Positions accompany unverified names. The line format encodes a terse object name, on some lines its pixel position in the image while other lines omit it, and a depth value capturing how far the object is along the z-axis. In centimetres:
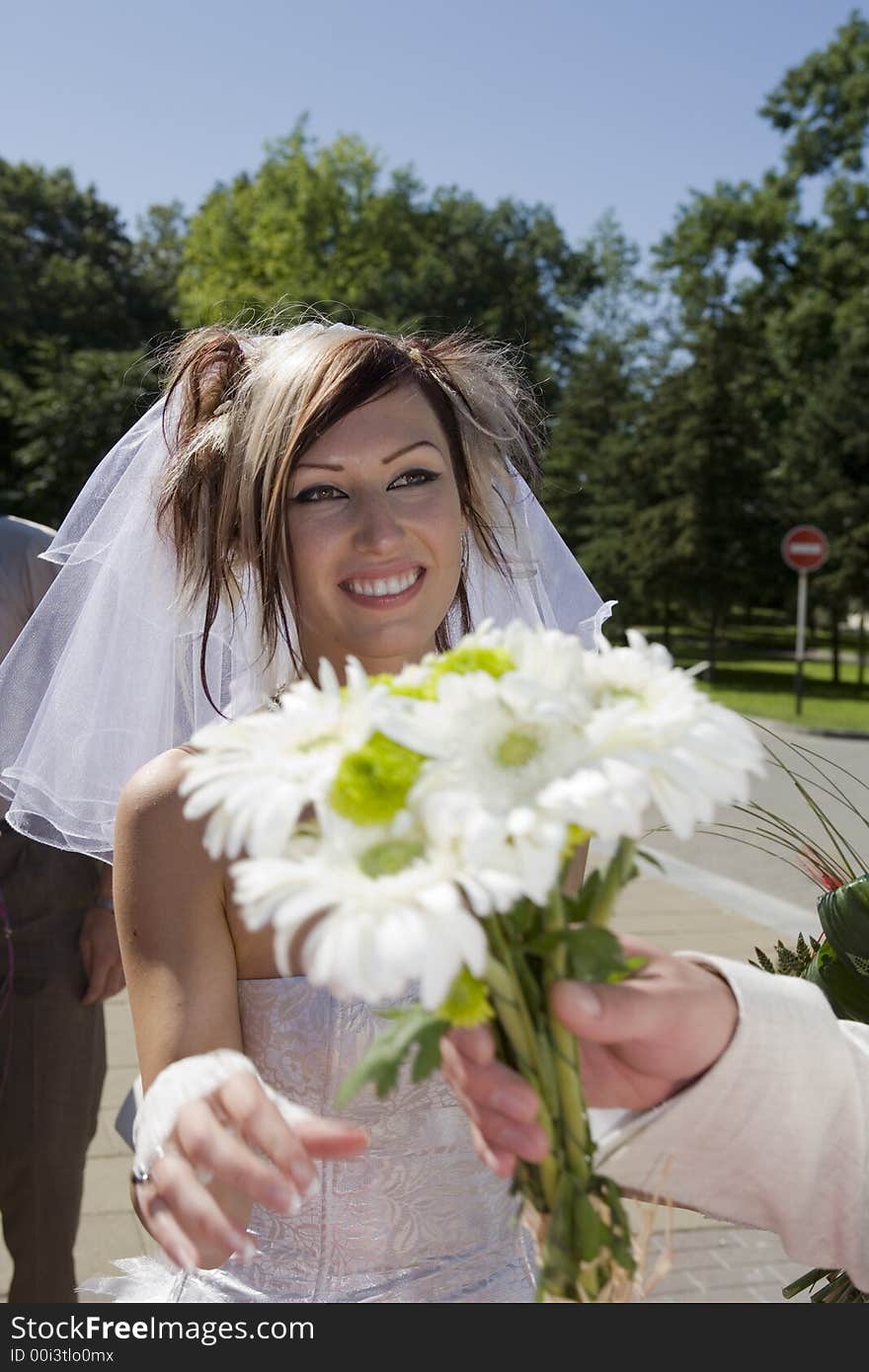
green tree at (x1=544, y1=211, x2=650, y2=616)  3284
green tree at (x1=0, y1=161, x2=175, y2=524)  3456
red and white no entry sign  2227
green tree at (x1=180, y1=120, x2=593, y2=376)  3819
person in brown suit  300
